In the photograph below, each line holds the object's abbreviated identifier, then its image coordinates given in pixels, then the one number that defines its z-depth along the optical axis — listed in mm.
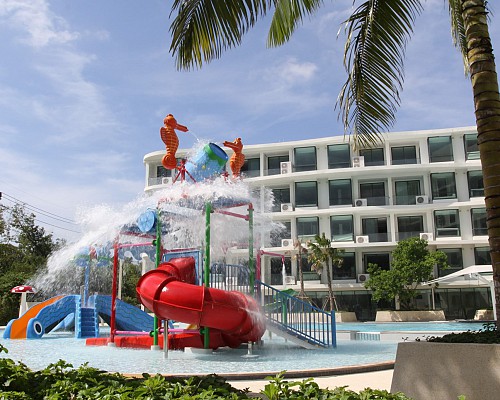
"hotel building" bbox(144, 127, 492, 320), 37719
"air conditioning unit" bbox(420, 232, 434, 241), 37906
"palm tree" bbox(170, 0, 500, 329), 5672
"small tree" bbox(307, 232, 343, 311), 36438
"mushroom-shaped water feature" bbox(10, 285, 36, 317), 24406
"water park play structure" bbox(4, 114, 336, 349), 11562
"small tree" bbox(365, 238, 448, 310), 33594
